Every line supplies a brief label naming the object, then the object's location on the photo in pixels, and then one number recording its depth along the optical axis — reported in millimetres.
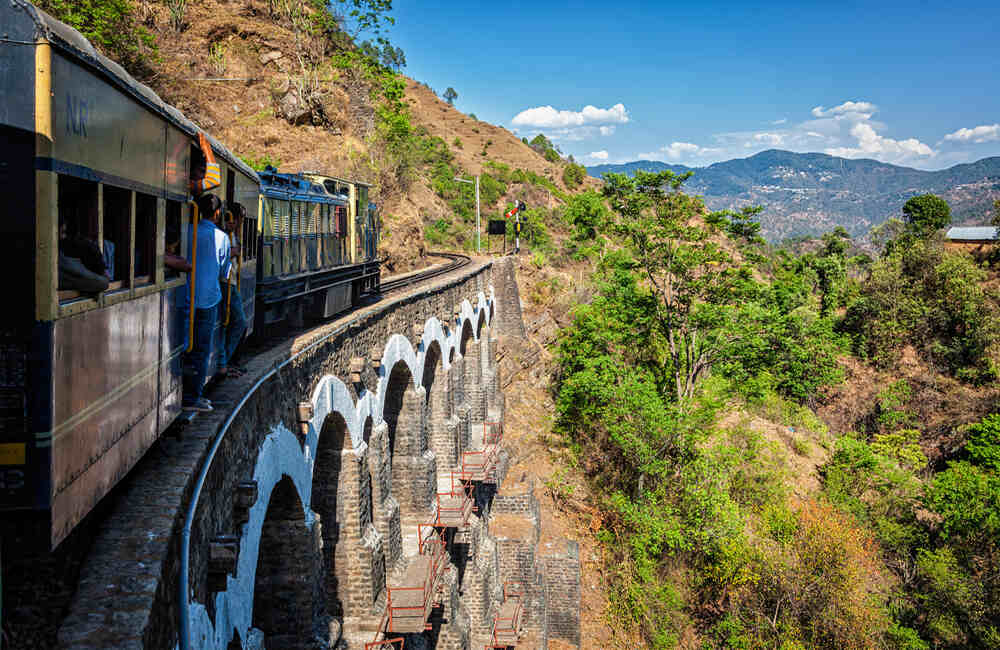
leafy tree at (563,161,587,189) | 83694
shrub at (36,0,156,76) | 17812
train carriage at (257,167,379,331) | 8969
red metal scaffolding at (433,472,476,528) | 13492
